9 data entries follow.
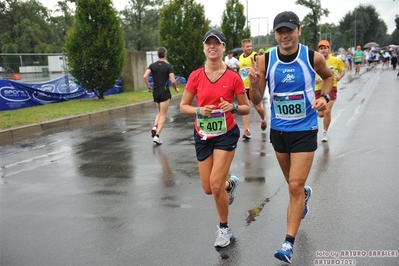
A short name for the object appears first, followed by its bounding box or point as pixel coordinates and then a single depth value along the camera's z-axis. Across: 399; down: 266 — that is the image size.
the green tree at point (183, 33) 23.88
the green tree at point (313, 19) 65.19
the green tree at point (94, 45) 16.44
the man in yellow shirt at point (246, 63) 9.49
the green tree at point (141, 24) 74.94
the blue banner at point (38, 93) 14.17
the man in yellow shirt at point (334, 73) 8.43
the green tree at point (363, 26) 87.62
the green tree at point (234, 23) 31.05
